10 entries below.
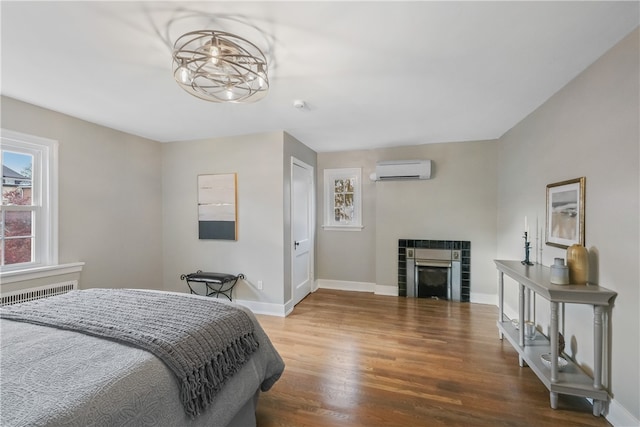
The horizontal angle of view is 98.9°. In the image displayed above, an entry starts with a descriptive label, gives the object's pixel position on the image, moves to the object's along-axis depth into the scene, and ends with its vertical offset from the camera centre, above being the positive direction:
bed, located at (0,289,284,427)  0.90 -0.60
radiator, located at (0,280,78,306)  2.47 -0.80
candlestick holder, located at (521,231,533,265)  2.65 -0.41
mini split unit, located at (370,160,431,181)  4.07 +0.64
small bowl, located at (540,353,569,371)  1.98 -1.10
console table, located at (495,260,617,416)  1.72 -0.93
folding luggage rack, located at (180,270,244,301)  3.49 -0.91
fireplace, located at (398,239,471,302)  4.02 -0.86
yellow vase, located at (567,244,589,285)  1.89 -0.37
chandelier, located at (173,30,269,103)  1.56 +0.95
